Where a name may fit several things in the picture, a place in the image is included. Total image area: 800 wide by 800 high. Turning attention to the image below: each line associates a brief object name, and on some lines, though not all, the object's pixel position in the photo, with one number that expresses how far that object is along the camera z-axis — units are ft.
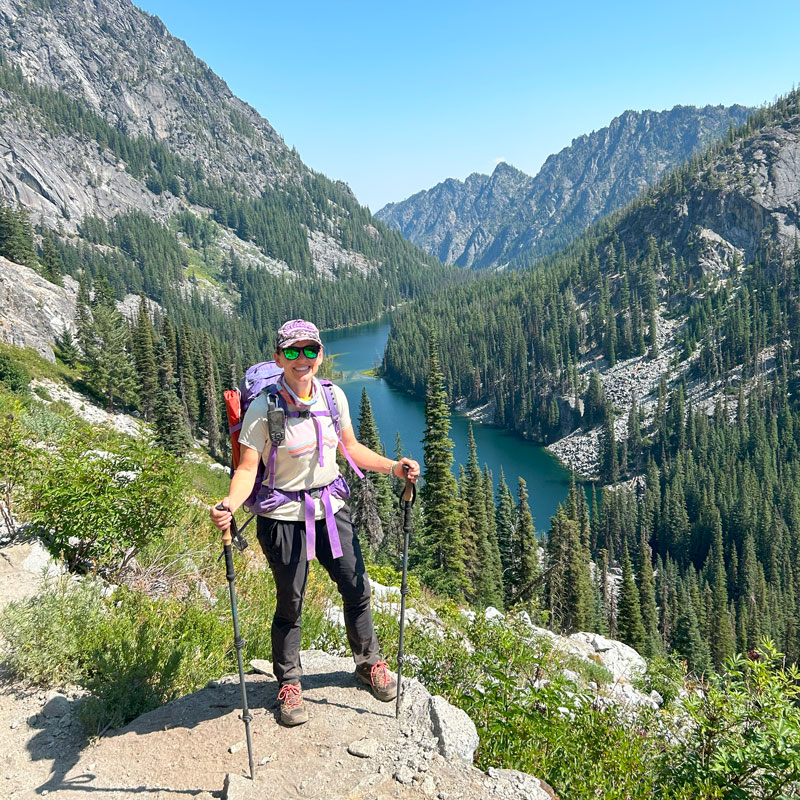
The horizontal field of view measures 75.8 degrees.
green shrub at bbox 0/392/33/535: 23.27
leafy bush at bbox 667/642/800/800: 12.76
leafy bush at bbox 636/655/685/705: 28.44
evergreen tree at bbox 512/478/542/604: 156.66
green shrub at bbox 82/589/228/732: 16.12
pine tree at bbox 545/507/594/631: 150.51
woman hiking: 15.23
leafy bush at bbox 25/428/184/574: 21.34
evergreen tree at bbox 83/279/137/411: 154.71
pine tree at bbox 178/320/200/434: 198.07
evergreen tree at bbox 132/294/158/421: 177.47
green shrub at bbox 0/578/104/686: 16.44
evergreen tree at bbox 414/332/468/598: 107.65
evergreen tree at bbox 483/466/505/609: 156.62
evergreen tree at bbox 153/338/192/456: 142.69
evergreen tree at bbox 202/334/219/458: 196.34
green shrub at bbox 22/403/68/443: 30.60
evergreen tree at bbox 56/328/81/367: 158.51
